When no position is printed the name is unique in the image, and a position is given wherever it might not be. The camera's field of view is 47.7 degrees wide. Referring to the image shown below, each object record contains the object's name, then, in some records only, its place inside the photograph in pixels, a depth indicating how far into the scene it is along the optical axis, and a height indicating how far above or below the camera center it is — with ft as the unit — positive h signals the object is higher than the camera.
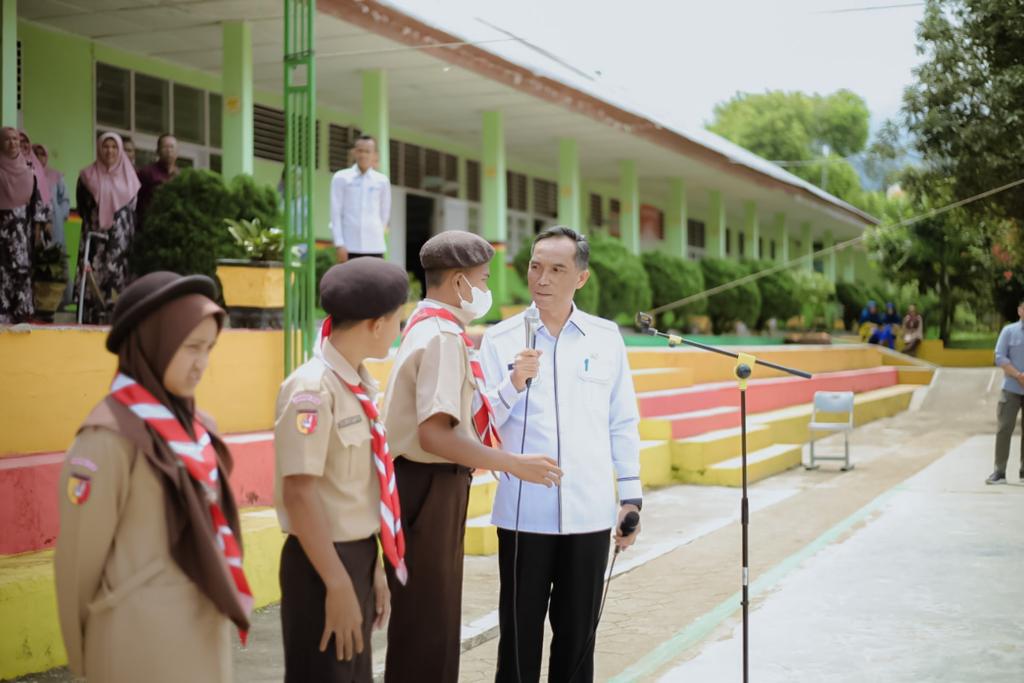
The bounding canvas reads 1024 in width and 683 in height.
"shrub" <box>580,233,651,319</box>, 57.11 +2.20
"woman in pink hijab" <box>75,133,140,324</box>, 29.68 +2.91
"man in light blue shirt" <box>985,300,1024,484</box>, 36.52 -2.08
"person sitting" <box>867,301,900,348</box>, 98.78 -0.72
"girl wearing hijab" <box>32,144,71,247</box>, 31.48 +3.63
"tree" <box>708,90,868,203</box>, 196.65 +37.14
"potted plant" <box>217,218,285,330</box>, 27.91 +0.85
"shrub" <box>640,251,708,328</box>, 67.56 +2.59
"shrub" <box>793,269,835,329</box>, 91.56 +2.39
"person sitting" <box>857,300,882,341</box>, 103.35 +0.14
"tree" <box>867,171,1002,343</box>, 90.84 +4.99
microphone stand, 16.01 -0.70
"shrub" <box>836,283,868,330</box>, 118.73 +2.03
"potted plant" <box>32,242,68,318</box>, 28.50 +1.11
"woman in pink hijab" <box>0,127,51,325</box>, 25.35 +2.19
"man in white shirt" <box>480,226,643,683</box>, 12.90 -1.69
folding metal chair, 44.21 -3.44
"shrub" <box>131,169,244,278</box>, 30.58 +2.54
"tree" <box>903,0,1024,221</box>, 52.01 +10.52
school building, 39.06 +9.94
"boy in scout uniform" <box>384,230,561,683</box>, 11.44 -1.45
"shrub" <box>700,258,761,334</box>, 78.43 +1.56
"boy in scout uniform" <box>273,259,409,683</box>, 9.45 -1.39
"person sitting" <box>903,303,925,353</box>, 98.89 -0.81
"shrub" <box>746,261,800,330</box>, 87.66 +1.96
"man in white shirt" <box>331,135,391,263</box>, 33.17 +3.36
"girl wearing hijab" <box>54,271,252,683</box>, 7.98 -1.36
